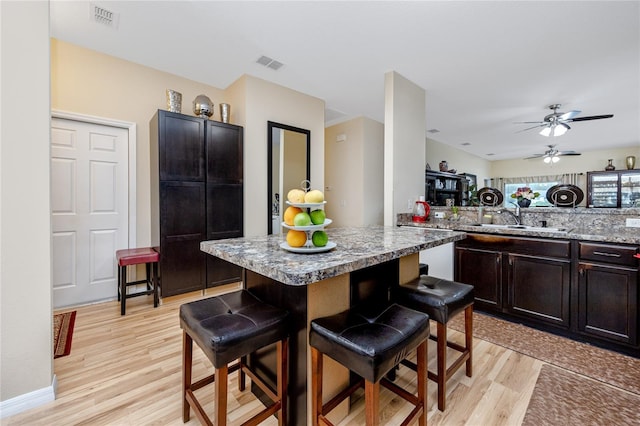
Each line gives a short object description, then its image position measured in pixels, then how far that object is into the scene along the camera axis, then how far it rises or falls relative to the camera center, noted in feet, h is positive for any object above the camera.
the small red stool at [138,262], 8.91 -1.91
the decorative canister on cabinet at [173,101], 10.13 +4.05
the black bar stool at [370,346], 3.29 -1.77
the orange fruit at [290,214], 4.14 -0.07
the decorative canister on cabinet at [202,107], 10.65 +4.06
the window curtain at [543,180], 26.40 +3.28
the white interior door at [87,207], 9.28 +0.05
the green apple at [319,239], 4.21 -0.46
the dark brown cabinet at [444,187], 19.30 +1.76
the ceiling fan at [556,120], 12.75 +4.43
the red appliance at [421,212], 11.29 -0.10
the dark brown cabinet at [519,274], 7.64 -2.01
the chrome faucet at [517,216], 10.13 -0.23
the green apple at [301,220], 3.99 -0.16
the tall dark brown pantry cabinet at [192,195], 9.64 +0.54
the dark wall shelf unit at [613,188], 22.92 +1.97
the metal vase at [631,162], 23.15 +4.16
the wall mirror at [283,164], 12.30 +2.20
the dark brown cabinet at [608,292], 6.68 -2.11
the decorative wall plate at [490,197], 13.05 +0.62
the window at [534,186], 28.62 +2.61
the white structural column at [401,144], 10.78 +2.75
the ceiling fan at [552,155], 20.02 +4.19
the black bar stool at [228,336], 3.48 -1.72
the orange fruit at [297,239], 4.18 -0.46
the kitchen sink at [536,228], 8.65 -0.62
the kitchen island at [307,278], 3.42 -1.20
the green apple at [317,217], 4.10 -0.12
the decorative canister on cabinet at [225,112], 11.29 +4.06
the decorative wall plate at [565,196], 10.54 +0.58
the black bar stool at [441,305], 4.86 -1.80
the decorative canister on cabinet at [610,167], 24.18 +3.93
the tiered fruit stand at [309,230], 3.99 -0.32
